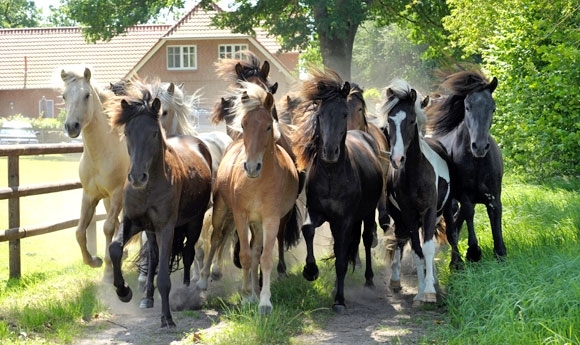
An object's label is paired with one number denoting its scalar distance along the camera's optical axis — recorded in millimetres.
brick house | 49781
